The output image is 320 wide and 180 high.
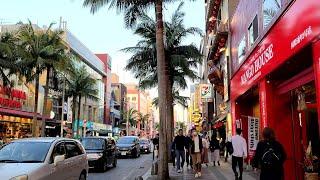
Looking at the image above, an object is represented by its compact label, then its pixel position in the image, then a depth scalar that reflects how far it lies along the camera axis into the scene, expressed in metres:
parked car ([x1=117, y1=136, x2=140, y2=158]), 24.46
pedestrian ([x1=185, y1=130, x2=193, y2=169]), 13.87
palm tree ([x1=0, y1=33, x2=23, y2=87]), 22.71
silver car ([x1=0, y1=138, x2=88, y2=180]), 6.41
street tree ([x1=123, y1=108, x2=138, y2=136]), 86.03
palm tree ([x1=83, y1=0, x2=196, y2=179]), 11.12
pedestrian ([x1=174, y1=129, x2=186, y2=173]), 14.10
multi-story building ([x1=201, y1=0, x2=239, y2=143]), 19.97
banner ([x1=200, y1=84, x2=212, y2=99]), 35.92
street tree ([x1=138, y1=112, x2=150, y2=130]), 109.15
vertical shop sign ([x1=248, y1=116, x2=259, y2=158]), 12.15
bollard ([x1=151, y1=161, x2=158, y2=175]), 13.01
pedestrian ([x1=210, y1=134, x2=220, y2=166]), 17.42
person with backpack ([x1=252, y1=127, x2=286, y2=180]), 6.09
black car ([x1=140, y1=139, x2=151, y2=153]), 31.51
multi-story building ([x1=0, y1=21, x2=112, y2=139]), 31.60
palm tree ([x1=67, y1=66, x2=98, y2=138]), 37.05
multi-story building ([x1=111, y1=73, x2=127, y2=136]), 79.48
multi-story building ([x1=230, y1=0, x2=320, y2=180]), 6.78
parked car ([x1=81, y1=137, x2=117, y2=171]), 15.24
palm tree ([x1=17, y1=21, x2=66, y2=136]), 24.41
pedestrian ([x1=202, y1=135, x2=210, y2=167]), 16.83
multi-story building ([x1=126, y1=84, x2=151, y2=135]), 111.93
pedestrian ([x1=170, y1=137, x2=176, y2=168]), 14.83
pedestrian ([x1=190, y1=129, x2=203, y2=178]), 12.71
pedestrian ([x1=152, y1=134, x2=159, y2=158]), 19.78
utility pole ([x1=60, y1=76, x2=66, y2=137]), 34.36
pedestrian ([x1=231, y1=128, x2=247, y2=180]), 9.97
